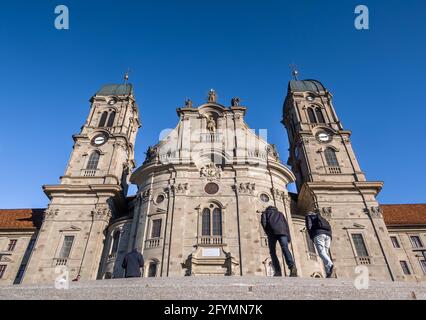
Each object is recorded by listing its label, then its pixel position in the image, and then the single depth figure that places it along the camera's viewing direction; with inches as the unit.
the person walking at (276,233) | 397.5
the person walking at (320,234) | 398.0
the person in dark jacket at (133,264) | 459.8
